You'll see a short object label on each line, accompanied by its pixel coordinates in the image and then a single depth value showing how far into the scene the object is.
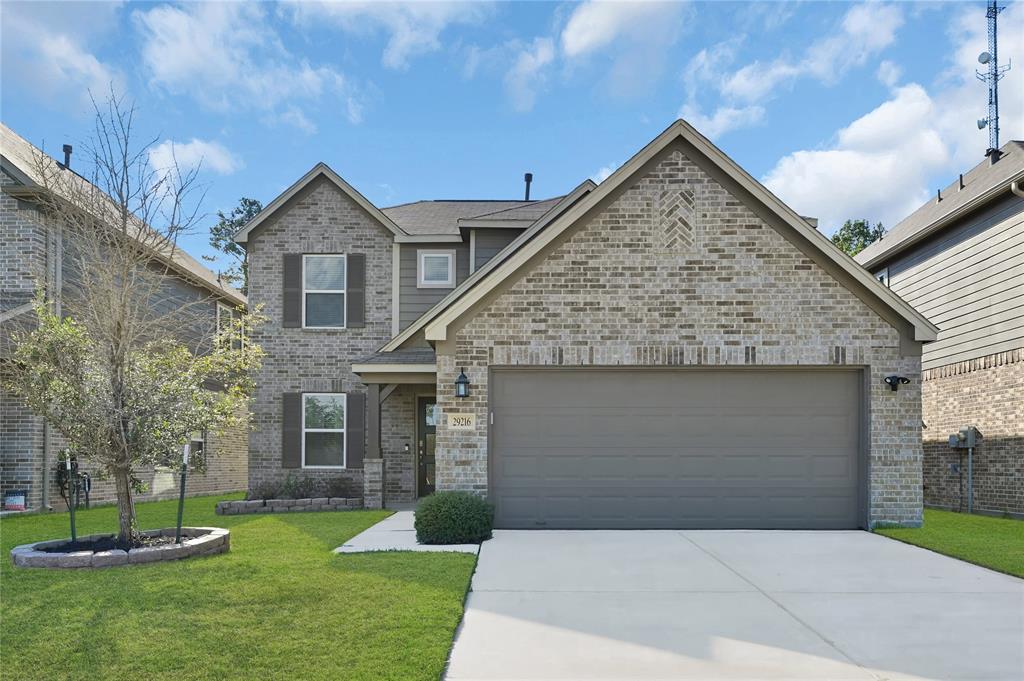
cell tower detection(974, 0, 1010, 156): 18.19
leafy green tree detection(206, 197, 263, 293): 44.69
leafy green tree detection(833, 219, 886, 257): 43.72
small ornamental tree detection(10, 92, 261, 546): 9.17
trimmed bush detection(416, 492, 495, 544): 10.50
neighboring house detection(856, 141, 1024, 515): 14.65
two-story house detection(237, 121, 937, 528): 11.91
